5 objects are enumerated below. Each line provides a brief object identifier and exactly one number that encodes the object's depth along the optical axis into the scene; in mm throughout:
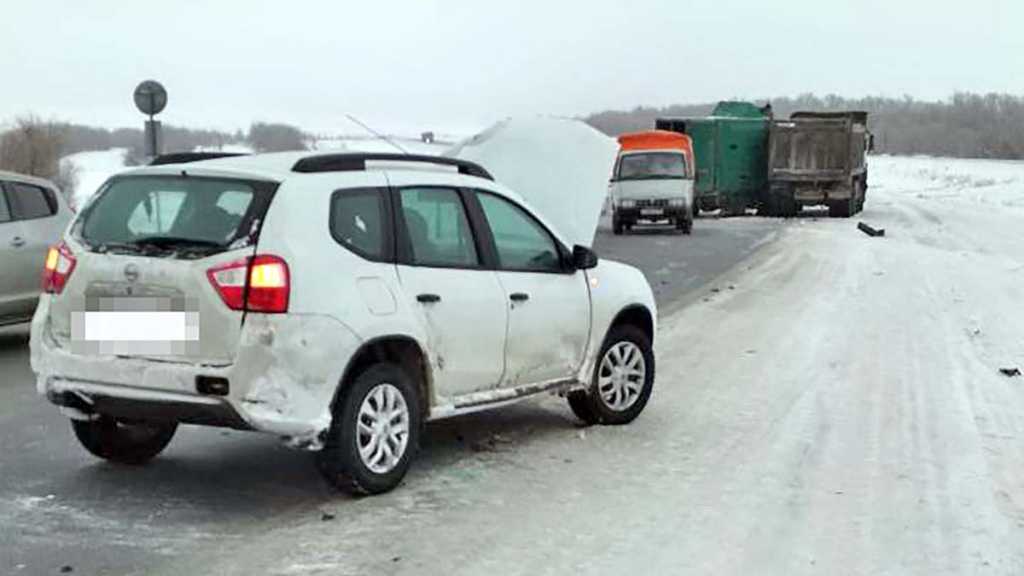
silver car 10523
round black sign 16328
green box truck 36812
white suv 5355
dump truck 35406
